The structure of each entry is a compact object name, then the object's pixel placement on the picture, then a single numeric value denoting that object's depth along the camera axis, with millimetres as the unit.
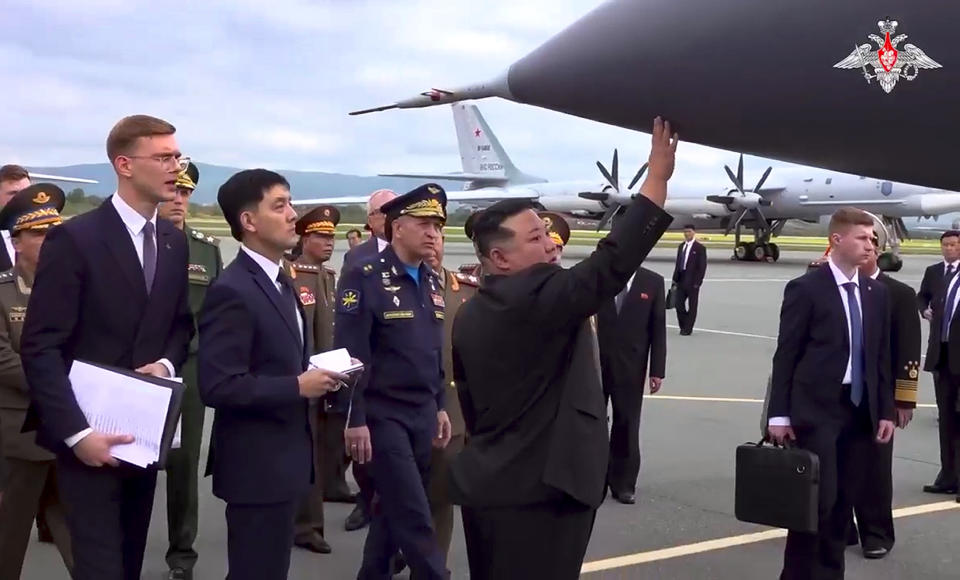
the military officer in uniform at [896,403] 4770
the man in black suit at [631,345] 6243
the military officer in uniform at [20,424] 3873
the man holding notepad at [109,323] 2844
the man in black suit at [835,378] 4211
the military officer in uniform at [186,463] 4461
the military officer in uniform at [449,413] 4312
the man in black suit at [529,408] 2674
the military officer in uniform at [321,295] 5516
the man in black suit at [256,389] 2992
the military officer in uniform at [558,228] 5504
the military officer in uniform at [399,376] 3855
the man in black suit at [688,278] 14662
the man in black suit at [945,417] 6113
